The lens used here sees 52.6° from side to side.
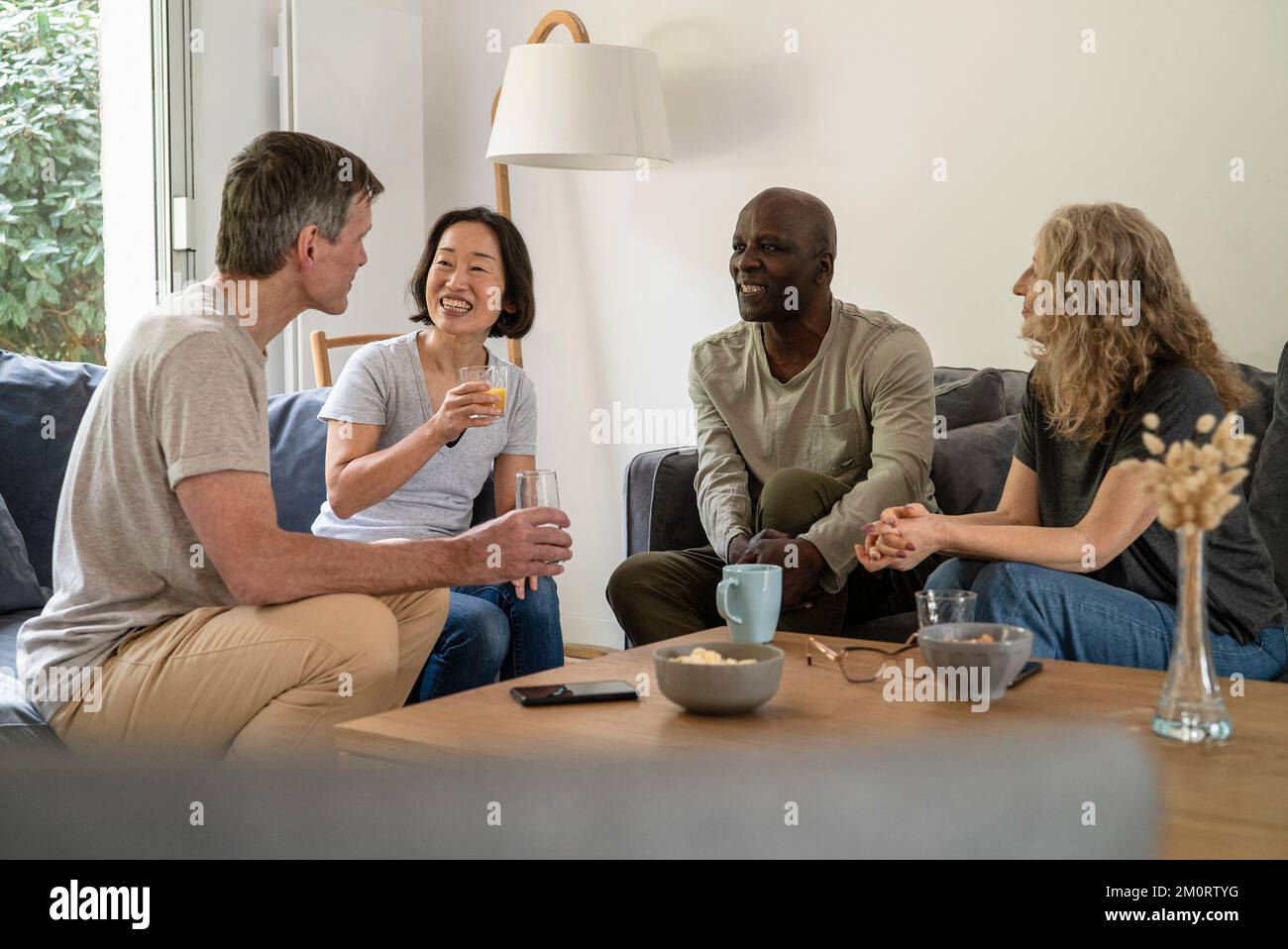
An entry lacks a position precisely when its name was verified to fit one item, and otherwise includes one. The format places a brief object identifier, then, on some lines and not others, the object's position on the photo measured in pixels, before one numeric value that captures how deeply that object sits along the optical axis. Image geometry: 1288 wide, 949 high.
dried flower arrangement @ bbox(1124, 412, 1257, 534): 1.15
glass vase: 1.22
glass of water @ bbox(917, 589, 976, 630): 1.50
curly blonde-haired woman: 1.82
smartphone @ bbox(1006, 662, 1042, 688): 1.51
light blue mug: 1.63
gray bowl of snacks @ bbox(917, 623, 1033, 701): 1.38
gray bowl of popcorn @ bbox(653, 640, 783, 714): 1.32
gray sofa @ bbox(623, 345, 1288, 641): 2.20
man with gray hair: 1.53
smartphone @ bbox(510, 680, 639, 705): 1.39
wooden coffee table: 1.11
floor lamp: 3.30
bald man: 2.30
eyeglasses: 1.54
